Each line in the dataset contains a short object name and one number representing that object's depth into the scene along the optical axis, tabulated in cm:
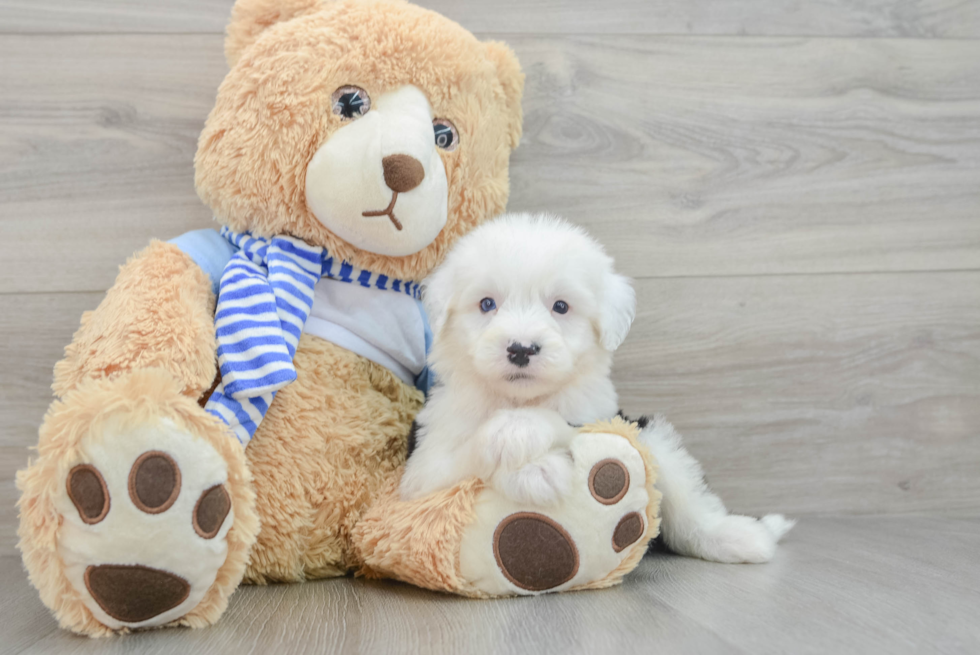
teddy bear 88
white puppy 101
